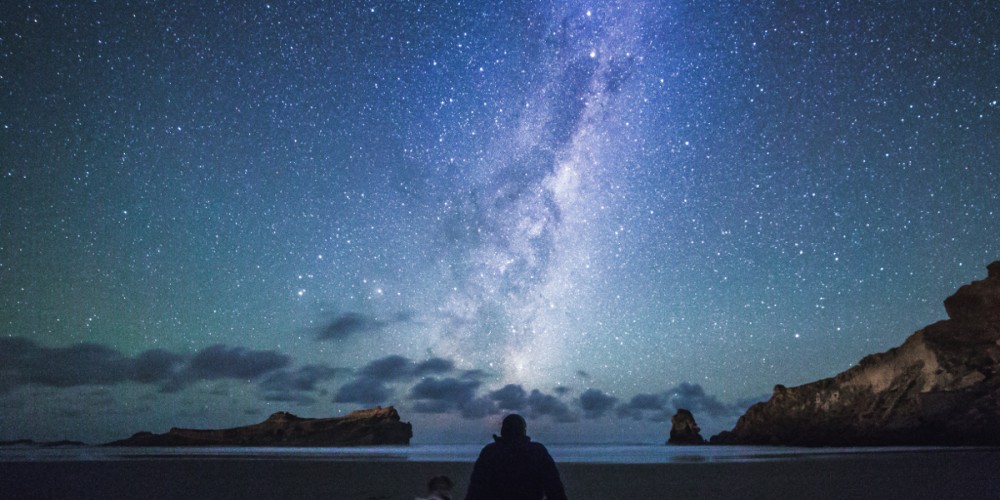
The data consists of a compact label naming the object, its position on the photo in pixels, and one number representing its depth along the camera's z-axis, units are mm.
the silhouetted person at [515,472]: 6250
